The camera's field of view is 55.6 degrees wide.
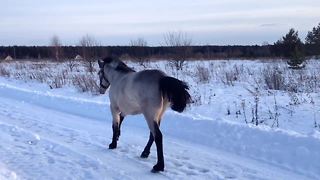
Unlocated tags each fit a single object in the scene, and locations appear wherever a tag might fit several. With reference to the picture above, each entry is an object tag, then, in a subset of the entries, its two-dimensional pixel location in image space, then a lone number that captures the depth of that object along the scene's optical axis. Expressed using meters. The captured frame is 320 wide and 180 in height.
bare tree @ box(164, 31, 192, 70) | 21.93
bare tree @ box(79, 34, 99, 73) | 21.47
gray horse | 4.57
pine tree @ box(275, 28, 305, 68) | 30.65
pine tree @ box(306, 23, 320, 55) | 29.02
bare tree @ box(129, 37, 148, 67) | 24.93
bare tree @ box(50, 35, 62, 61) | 32.21
